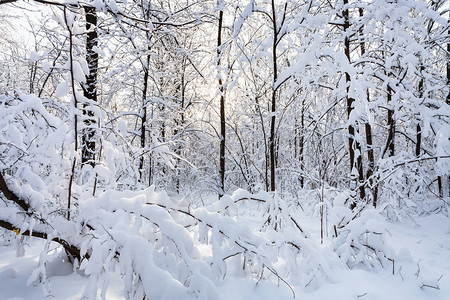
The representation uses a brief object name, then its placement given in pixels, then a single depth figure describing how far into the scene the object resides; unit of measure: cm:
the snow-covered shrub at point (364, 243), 243
